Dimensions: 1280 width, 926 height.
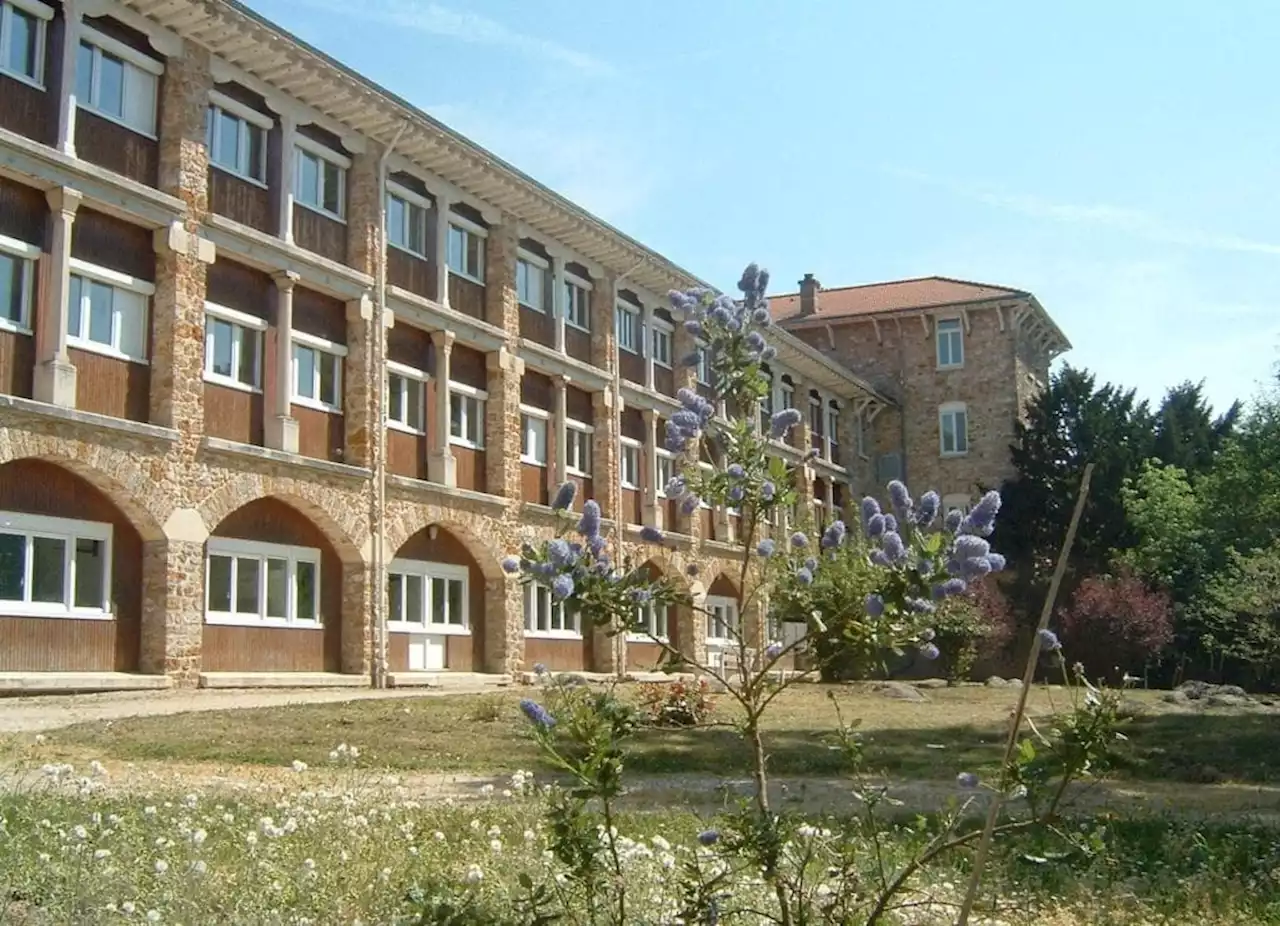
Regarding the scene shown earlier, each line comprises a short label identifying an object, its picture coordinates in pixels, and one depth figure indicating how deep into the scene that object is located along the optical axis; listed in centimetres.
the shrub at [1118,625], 3697
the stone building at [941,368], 4703
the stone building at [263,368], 1858
